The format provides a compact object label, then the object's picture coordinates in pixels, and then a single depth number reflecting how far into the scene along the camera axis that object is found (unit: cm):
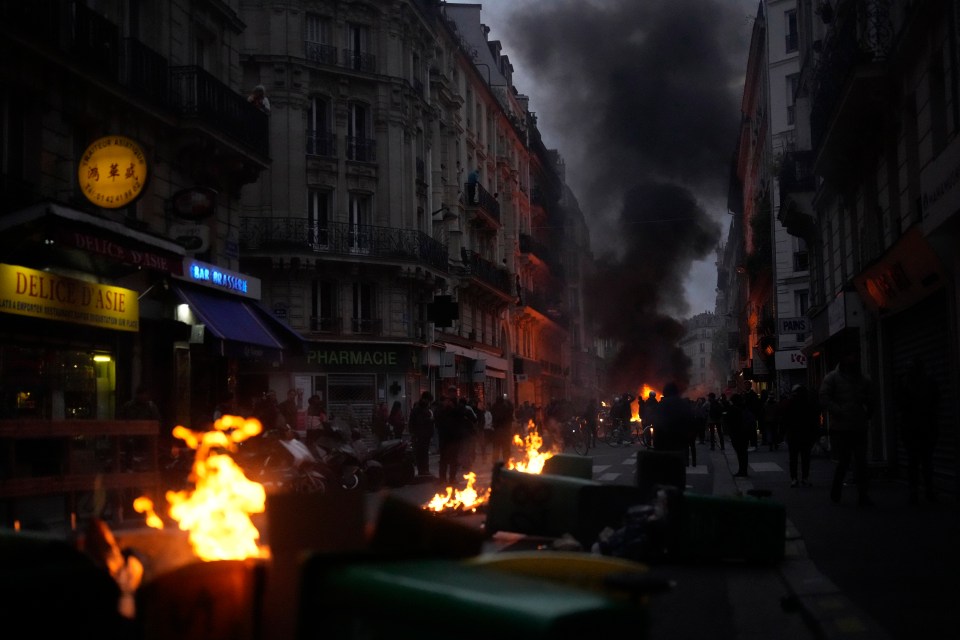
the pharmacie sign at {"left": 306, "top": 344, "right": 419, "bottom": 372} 3634
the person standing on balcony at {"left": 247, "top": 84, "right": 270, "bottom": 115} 2380
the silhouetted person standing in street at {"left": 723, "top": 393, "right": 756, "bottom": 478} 1870
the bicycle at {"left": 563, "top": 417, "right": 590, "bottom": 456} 3164
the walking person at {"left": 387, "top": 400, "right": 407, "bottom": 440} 2919
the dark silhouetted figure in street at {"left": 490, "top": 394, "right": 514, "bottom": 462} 2300
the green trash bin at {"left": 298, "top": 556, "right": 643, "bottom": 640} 264
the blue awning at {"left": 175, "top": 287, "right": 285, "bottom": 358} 1962
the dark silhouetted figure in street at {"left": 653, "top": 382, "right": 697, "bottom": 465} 1279
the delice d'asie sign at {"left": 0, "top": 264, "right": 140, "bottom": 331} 1462
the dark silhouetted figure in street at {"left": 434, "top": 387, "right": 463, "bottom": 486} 1880
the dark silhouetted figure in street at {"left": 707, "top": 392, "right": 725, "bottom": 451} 3042
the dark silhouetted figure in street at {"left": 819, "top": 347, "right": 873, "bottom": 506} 1313
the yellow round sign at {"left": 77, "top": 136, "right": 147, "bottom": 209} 1630
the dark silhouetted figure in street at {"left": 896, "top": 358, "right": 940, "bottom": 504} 1307
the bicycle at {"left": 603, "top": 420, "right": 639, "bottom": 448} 3552
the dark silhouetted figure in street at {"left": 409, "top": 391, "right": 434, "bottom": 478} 2059
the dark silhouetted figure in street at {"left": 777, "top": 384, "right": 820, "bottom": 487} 1656
